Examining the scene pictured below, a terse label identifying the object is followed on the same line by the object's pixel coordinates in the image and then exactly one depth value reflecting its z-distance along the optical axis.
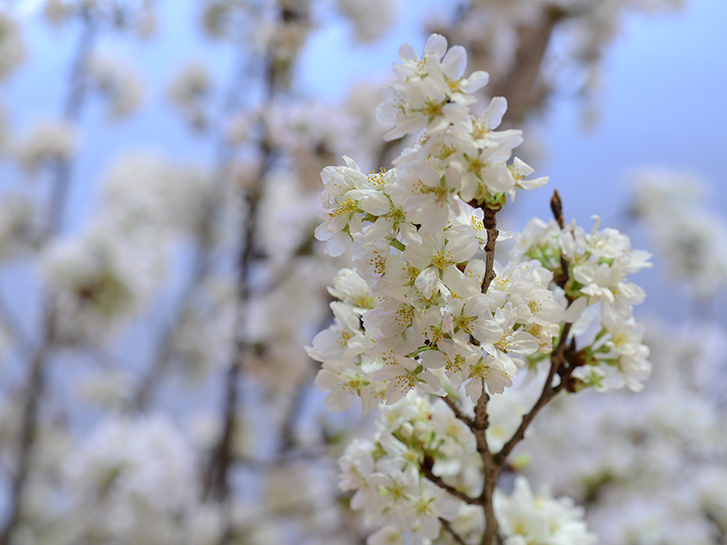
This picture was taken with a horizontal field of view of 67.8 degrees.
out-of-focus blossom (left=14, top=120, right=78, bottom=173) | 1.13
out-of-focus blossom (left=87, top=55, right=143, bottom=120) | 1.22
